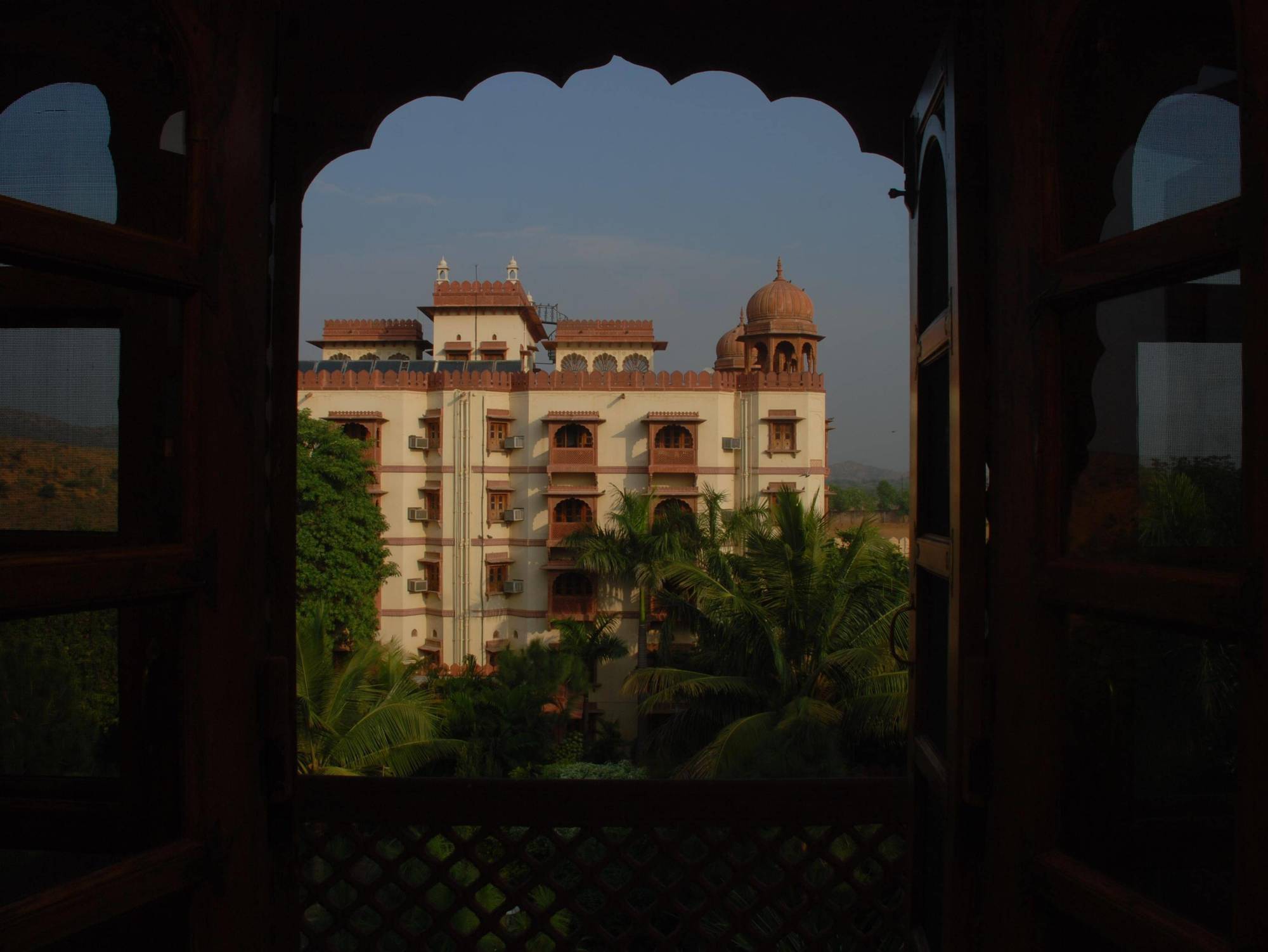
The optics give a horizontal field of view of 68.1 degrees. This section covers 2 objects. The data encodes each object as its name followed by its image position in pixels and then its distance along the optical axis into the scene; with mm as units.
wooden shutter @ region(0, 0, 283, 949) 1033
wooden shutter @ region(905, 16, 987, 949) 1204
